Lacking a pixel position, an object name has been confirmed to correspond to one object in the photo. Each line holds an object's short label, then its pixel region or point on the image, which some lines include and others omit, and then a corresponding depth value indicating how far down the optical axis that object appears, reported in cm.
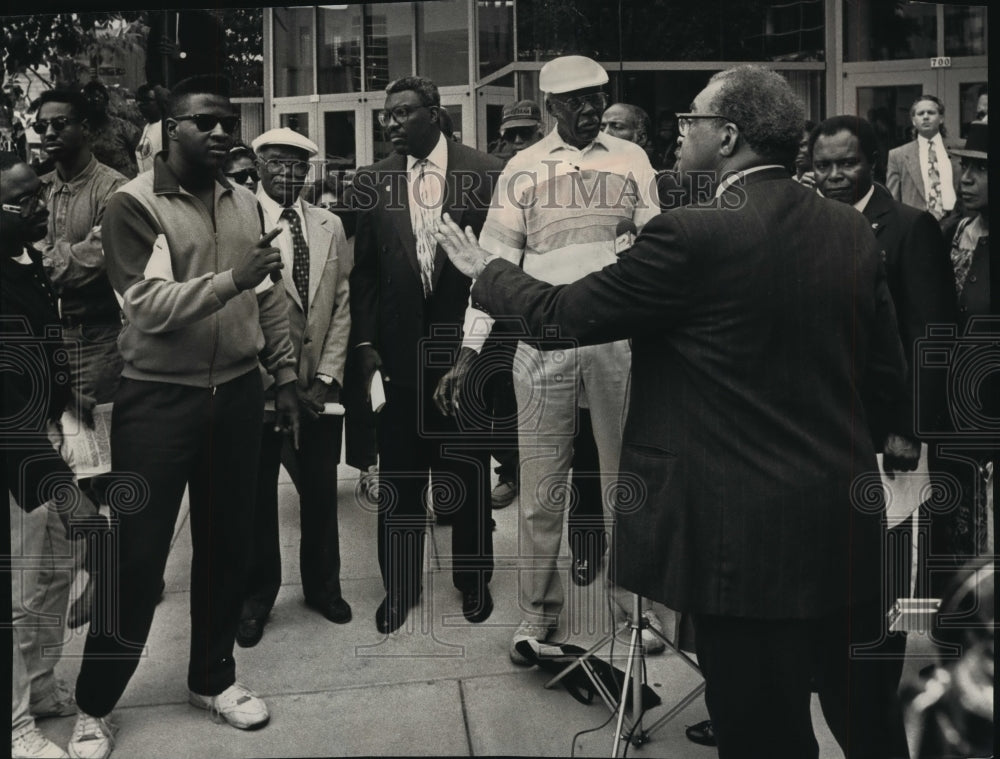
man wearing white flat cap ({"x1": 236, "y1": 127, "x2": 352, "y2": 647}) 388
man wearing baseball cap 380
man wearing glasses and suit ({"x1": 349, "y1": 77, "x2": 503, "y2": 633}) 385
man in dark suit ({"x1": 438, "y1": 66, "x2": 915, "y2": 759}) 303
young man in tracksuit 367
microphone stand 372
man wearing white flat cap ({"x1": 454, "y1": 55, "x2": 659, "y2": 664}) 380
